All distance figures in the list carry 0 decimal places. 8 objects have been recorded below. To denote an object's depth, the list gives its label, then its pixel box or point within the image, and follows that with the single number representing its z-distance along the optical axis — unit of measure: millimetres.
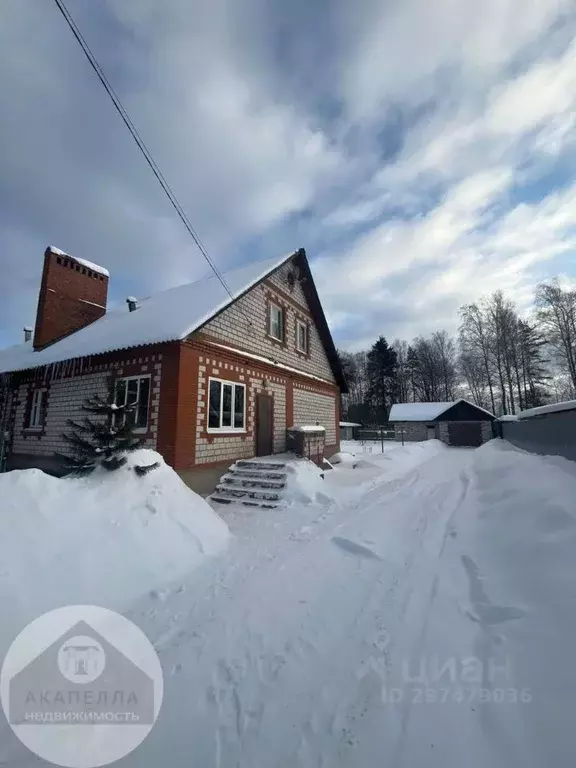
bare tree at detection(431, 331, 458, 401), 47594
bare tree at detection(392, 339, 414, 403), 50031
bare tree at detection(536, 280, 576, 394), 28172
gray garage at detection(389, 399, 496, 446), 32031
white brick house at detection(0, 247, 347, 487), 9188
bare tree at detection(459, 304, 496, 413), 35562
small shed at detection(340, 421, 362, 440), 40531
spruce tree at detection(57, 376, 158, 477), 6117
